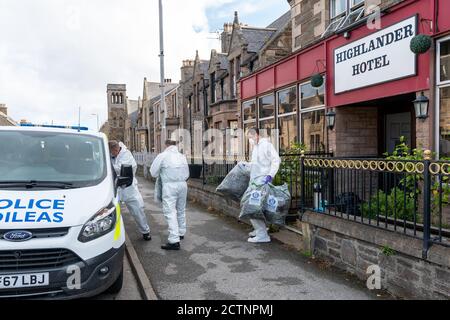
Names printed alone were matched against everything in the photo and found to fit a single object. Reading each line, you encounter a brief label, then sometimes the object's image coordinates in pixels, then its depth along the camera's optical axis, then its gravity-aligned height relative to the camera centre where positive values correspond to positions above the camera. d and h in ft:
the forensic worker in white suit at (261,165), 22.30 -1.00
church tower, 262.47 +28.03
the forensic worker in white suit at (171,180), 21.98 -1.71
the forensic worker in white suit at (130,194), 23.86 -2.63
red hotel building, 22.11 +4.25
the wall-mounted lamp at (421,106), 22.34 +2.18
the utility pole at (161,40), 57.26 +15.70
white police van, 12.50 -2.33
